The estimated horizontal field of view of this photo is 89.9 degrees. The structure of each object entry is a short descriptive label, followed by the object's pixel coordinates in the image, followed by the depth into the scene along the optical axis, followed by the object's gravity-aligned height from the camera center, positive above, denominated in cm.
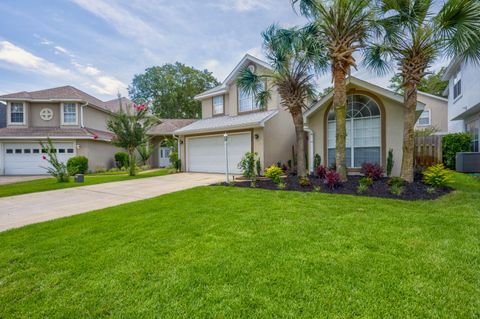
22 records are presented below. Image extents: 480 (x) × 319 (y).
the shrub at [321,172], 968 -62
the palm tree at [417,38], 661 +358
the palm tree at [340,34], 782 +418
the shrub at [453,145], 1216 +48
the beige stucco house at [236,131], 1302 +156
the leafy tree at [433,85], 2611 +773
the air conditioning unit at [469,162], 998 -32
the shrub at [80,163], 1636 -20
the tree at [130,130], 1412 +178
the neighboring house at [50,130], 1795 +233
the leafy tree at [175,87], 3491 +1049
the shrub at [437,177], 733 -68
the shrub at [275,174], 911 -64
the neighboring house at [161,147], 2278 +115
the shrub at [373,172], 888 -60
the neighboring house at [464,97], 1093 +297
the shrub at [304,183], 827 -90
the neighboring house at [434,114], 1931 +334
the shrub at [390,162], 982 -26
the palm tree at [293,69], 831 +345
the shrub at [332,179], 772 -74
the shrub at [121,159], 2084 +3
